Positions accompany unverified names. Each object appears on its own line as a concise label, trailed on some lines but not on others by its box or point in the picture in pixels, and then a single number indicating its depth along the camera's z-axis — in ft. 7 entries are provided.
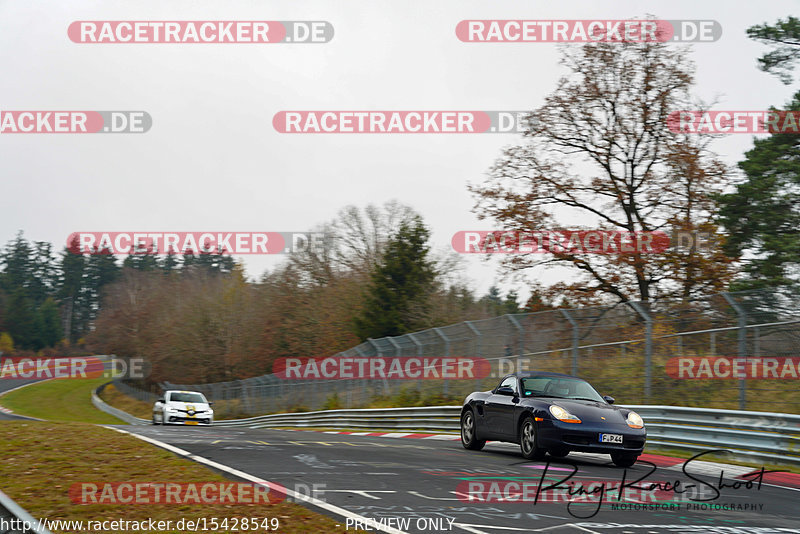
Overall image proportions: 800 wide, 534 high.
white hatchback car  100.37
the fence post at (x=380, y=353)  88.23
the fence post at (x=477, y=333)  69.22
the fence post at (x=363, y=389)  93.81
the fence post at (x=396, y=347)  83.14
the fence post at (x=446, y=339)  73.67
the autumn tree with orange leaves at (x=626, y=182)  89.51
